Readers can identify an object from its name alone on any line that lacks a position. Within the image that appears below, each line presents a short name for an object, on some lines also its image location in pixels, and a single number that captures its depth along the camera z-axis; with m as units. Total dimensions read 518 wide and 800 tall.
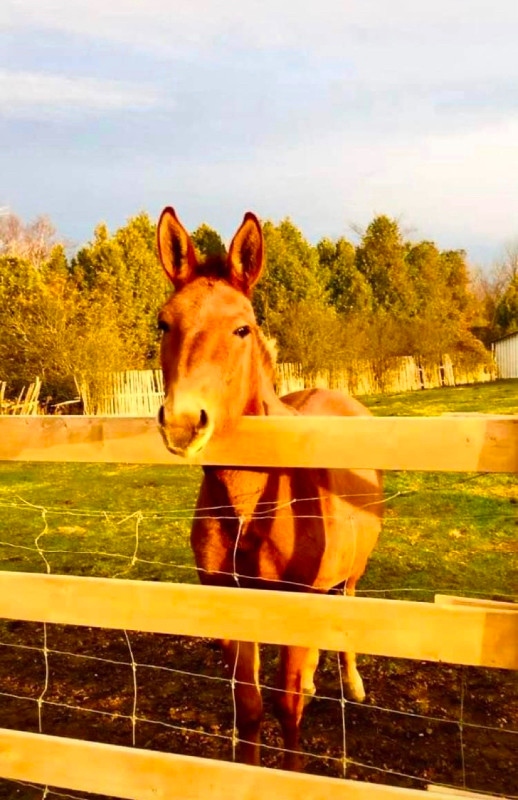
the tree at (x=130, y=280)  24.11
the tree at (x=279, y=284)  28.97
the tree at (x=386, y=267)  36.97
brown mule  2.41
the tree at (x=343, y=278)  34.47
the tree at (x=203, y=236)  27.49
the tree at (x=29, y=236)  46.72
